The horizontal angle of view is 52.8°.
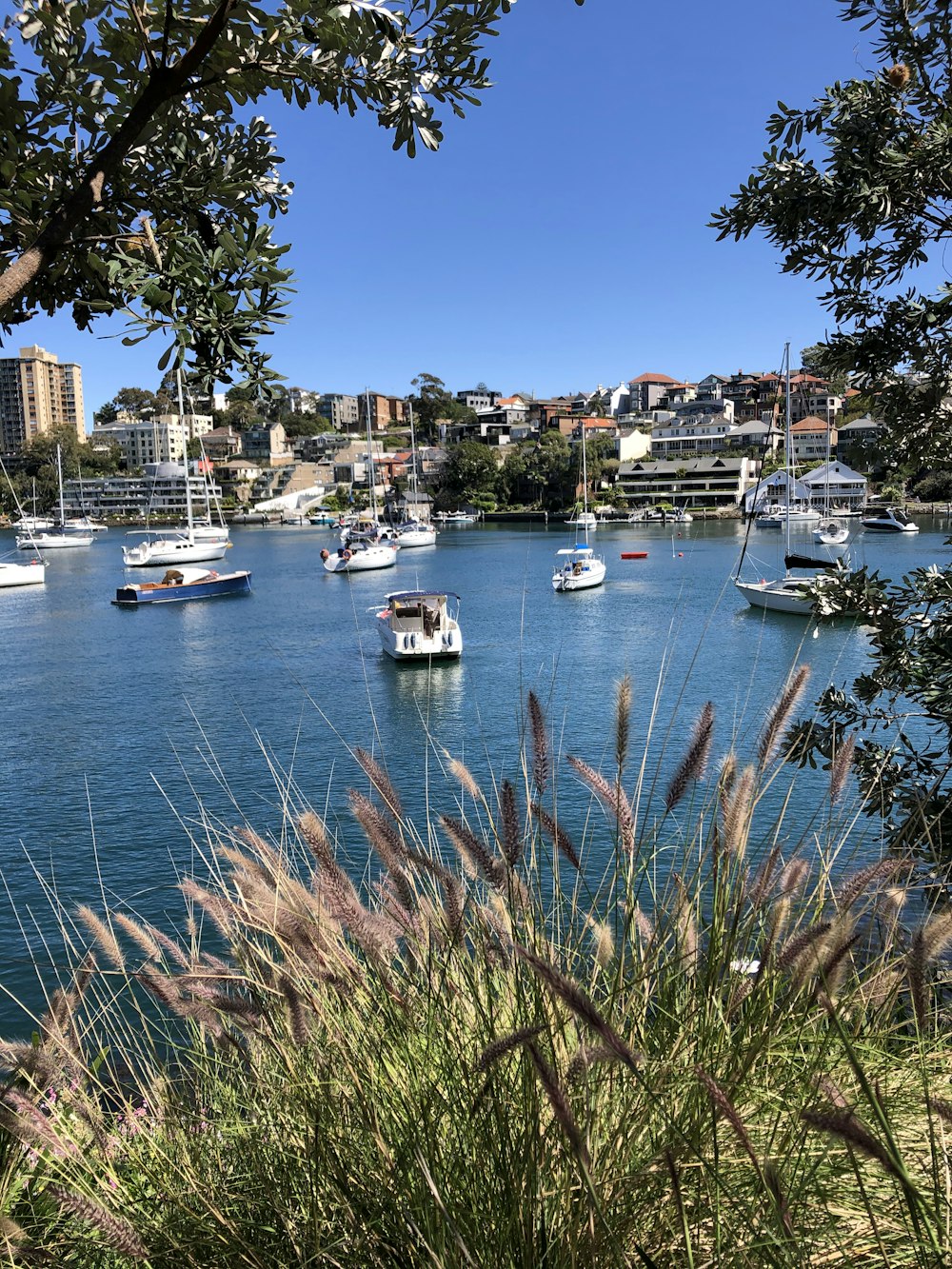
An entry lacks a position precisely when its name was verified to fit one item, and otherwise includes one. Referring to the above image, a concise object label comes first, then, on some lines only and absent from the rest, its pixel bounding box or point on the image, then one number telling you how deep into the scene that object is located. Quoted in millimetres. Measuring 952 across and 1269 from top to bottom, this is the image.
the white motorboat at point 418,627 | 23266
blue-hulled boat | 39594
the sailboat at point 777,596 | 27969
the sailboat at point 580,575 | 39000
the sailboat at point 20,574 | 49188
